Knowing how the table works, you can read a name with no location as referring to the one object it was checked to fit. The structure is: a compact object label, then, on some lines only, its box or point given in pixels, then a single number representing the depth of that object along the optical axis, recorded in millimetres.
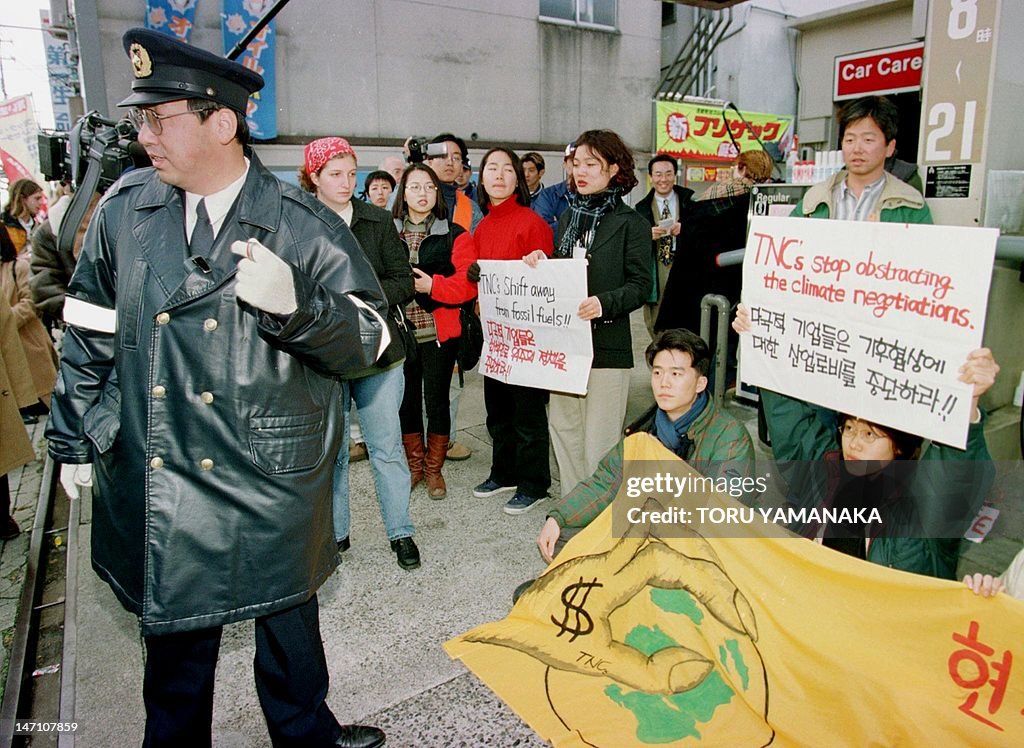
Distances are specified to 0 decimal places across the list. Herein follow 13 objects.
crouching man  2992
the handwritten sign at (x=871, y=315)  2568
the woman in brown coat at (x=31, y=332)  5715
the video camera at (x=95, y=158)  3865
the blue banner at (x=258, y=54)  9836
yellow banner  2092
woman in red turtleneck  4418
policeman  2020
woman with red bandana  3797
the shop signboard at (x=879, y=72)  13039
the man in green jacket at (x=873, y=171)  3566
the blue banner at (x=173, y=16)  9516
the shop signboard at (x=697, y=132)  14330
